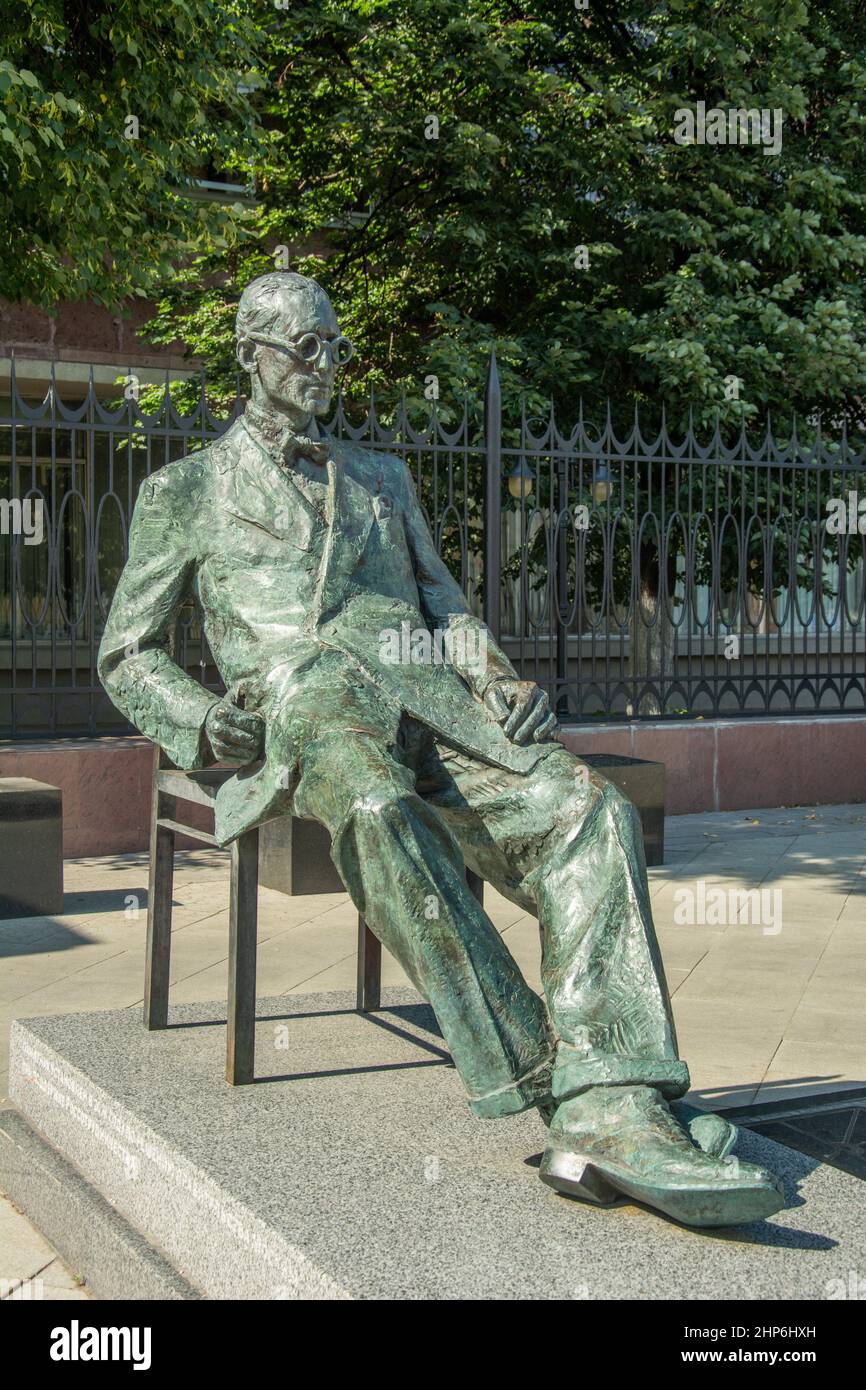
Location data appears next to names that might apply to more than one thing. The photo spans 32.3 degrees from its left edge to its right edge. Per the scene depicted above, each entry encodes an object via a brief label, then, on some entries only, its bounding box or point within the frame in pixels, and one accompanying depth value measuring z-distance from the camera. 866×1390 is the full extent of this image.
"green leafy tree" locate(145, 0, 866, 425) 11.84
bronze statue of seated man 2.63
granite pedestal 2.38
